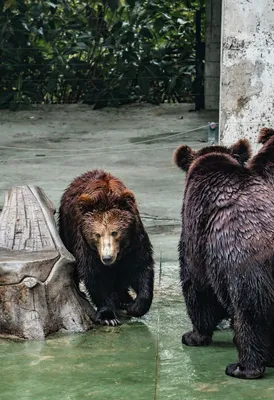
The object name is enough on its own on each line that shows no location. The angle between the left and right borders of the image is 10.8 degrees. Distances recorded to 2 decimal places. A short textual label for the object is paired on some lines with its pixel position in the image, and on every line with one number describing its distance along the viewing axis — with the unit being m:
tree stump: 9.00
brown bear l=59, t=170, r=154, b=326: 9.81
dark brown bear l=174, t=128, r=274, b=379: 7.79
